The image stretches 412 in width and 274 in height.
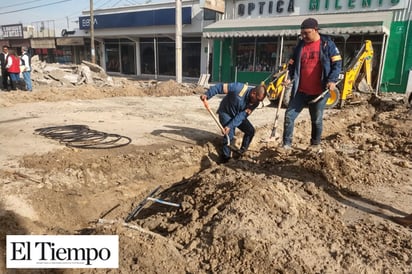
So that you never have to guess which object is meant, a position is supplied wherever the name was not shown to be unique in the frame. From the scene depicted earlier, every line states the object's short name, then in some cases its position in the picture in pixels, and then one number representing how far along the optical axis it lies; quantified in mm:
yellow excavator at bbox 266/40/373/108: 9109
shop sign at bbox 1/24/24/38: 34844
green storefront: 12742
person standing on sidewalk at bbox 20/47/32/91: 11508
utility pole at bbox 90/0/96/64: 20156
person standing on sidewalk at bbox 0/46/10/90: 11172
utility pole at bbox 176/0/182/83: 13953
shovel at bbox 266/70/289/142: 5764
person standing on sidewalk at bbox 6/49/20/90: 11145
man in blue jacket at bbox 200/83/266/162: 4973
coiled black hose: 5270
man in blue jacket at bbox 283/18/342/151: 4492
